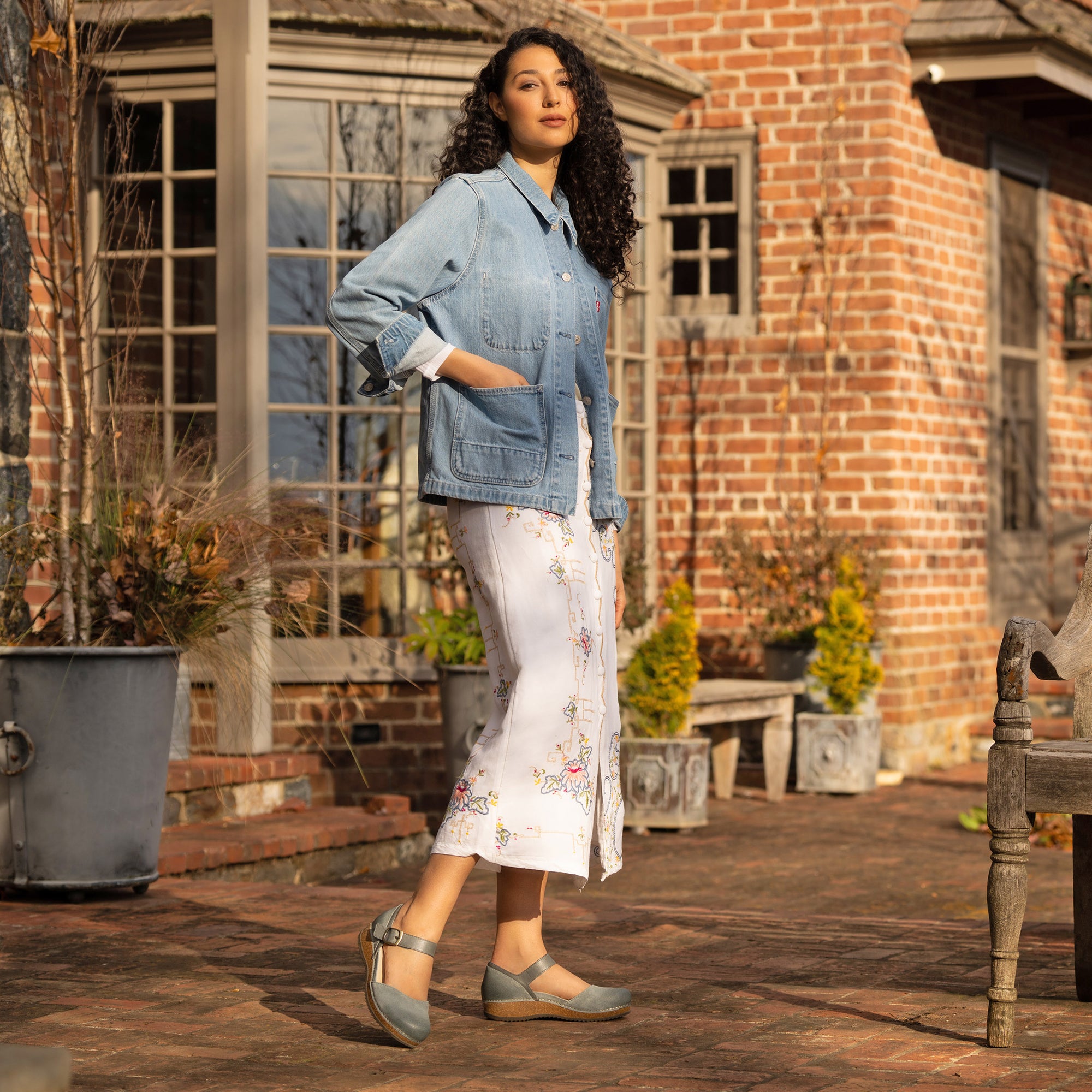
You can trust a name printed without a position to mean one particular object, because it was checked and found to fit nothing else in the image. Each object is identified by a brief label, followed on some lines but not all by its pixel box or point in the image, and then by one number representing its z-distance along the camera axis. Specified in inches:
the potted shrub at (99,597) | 199.8
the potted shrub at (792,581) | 358.3
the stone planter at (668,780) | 299.7
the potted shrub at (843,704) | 344.2
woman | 133.2
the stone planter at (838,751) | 348.5
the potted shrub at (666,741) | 299.9
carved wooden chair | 130.0
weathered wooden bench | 341.7
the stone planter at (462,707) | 283.0
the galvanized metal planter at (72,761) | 199.0
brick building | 304.7
